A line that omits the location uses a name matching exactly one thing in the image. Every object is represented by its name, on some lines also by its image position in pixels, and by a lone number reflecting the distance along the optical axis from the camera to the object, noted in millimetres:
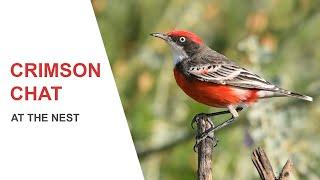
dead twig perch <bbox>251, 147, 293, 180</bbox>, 5004
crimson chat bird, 7098
